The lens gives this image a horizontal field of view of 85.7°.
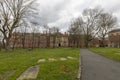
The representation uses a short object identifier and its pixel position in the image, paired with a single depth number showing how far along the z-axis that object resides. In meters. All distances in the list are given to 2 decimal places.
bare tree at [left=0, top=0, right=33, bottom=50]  13.57
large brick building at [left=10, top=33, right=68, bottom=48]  26.25
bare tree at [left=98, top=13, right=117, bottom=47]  26.78
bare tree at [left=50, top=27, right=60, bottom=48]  27.82
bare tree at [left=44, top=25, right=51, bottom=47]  26.75
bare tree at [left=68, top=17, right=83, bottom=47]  25.94
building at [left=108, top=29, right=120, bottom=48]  29.45
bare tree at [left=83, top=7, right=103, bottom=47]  26.47
